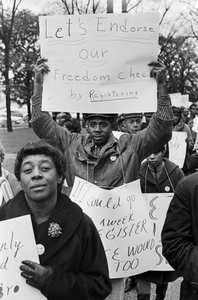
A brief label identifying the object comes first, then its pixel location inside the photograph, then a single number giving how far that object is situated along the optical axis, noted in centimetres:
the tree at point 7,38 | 2678
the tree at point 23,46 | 2784
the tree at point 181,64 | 3108
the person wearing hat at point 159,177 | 442
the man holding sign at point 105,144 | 334
